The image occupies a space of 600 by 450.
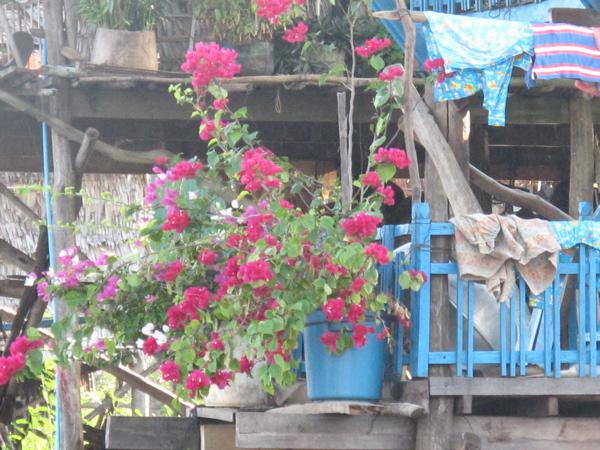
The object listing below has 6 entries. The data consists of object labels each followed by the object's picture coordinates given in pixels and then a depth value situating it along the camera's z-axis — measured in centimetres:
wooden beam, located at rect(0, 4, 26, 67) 1658
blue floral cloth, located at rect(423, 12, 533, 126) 1329
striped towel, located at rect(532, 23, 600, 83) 1355
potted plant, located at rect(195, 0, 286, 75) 1723
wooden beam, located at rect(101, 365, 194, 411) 1953
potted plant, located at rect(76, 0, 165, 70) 1692
